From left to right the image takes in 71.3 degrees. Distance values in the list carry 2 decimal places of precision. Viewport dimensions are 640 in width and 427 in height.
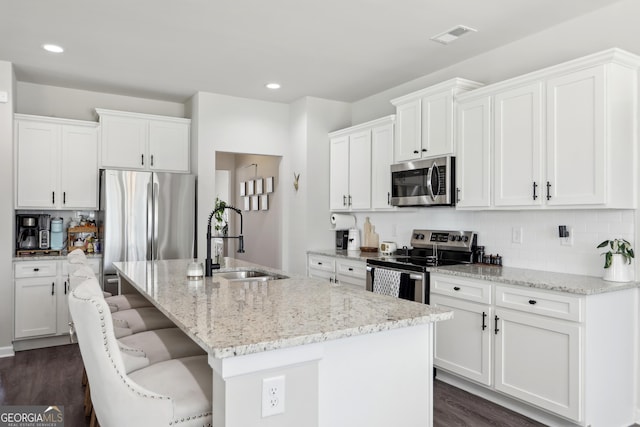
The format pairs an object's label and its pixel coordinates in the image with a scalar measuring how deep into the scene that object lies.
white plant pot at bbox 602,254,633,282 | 2.74
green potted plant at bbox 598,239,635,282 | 2.75
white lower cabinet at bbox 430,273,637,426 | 2.56
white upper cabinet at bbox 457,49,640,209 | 2.70
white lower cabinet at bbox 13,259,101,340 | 4.27
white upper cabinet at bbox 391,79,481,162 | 3.71
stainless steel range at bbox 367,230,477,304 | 3.58
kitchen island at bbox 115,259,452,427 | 1.34
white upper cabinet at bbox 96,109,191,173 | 4.82
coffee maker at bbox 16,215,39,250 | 4.60
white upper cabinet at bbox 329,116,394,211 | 4.53
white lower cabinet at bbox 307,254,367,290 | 4.36
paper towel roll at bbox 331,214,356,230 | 5.33
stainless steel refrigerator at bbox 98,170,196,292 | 4.51
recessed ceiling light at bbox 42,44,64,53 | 3.71
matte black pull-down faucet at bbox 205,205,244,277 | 2.77
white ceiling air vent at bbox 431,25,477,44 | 3.32
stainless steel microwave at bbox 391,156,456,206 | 3.74
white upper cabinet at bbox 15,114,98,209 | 4.46
